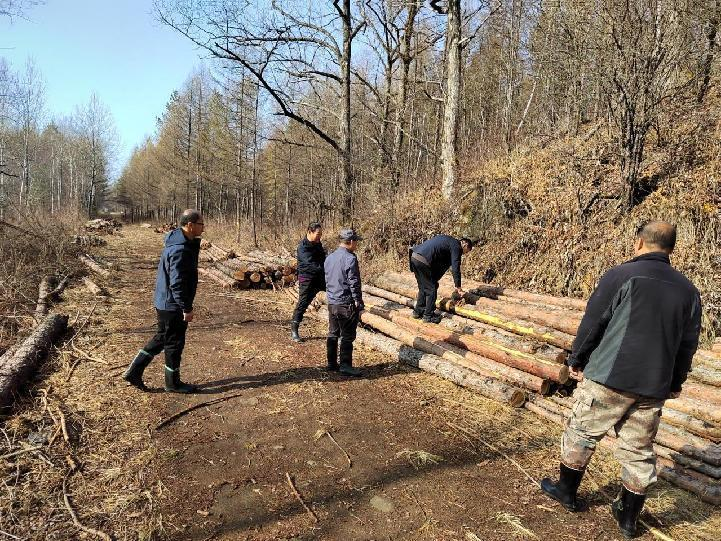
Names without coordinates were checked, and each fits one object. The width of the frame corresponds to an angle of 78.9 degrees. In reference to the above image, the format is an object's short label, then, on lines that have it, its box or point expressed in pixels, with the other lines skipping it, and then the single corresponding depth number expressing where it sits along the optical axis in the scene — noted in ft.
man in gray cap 20.16
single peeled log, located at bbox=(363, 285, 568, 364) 20.26
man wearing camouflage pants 10.38
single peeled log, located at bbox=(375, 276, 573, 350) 21.66
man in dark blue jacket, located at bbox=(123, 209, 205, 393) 16.56
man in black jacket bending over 26.27
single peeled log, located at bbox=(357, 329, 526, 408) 18.39
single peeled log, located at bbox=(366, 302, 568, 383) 18.72
